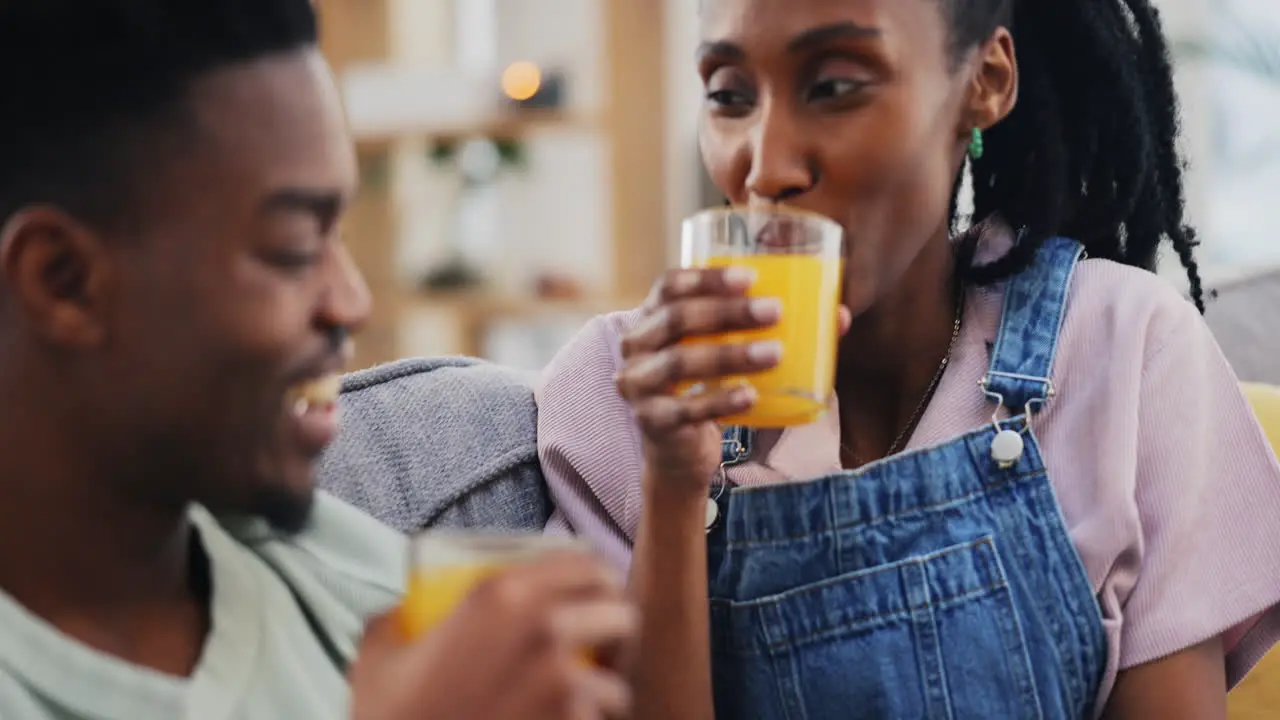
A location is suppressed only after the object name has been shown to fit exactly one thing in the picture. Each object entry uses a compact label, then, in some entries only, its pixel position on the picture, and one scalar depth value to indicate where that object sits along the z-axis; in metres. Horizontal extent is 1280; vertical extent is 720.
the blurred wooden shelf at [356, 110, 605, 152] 4.43
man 0.79
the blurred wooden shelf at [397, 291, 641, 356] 4.50
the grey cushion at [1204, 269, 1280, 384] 1.87
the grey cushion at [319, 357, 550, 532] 1.40
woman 1.30
